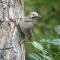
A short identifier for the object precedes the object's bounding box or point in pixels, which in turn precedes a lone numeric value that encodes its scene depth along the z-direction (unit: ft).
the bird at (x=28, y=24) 22.85
